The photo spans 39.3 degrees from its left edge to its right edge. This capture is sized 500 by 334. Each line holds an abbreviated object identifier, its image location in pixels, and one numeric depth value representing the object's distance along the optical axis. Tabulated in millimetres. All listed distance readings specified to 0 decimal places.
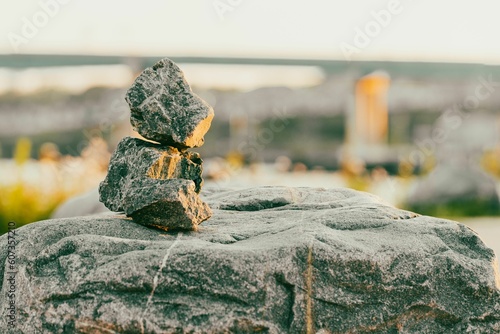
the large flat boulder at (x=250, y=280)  3424
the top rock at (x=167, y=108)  4059
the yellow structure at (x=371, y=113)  16641
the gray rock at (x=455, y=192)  11859
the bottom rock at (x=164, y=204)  3789
